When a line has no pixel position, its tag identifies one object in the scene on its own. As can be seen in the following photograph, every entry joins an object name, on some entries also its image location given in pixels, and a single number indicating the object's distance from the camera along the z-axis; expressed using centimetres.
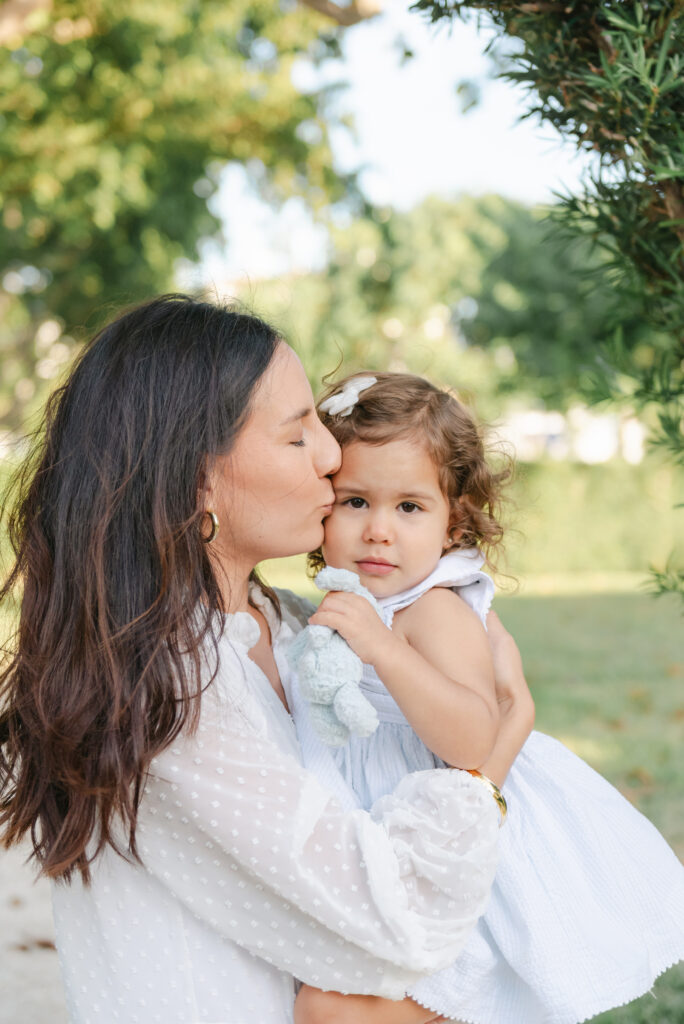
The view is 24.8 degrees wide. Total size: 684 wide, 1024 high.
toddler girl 107
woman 104
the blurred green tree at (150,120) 871
